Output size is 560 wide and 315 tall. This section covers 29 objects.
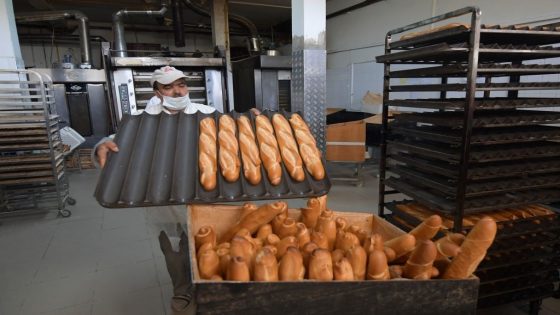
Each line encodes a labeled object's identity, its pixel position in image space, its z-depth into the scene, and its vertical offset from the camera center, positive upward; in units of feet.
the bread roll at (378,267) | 2.46 -1.30
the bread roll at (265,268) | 2.29 -1.21
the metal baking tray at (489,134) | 4.80 -0.68
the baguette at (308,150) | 3.50 -0.62
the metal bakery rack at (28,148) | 10.41 -1.55
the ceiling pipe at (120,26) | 18.22 +3.88
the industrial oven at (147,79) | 15.28 +0.82
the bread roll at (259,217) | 3.24 -1.20
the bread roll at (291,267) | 2.37 -1.25
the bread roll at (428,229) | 2.96 -1.25
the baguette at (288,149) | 3.44 -0.60
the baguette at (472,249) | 2.35 -1.15
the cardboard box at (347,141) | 14.32 -2.14
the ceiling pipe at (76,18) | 18.31 +4.42
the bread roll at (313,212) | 3.60 -1.29
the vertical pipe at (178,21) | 18.58 +4.29
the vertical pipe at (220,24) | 19.12 +4.06
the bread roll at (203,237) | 2.94 -1.25
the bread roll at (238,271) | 2.30 -1.22
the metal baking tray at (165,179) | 3.12 -0.82
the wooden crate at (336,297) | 2.22 -1.41
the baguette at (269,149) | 3.38 -0.59
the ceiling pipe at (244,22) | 20.34 +4.99
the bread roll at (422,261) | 2.46 -1.27
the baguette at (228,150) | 3.35 -0.59
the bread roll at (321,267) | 2.38 -1.25
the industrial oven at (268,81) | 16.83 +0.64
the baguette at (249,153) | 3.36 -0.62
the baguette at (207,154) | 3.27 -0.61
